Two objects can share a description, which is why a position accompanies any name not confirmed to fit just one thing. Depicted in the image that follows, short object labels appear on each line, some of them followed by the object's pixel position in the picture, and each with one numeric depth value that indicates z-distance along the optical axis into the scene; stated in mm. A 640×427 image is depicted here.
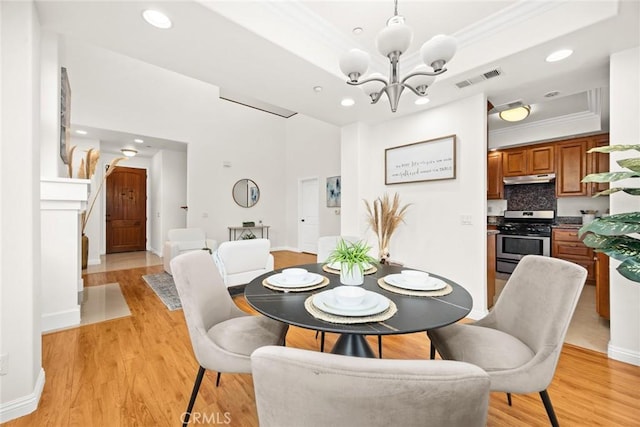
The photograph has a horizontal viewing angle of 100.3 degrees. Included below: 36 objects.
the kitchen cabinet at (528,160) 4406
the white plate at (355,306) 1105
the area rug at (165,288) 3246
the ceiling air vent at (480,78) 2428
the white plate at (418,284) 1407
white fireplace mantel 2520
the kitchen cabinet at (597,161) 3922
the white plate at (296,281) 1473
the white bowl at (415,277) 1442
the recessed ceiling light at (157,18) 1695
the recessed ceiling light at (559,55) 2115
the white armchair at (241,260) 3143
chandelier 1479
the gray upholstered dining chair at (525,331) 1162
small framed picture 6395
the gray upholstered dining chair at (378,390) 494
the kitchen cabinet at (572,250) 3986
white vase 1467
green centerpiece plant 1435
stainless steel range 4379
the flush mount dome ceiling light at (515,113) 3041
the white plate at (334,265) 1866
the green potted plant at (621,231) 1471
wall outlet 1446
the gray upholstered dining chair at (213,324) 1282
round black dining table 1017
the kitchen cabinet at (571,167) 4092
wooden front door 6801
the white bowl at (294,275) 1538
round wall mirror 6879
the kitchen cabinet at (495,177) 4902
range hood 4422
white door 7109
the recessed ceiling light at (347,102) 3043
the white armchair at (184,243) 4660
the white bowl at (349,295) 1140
